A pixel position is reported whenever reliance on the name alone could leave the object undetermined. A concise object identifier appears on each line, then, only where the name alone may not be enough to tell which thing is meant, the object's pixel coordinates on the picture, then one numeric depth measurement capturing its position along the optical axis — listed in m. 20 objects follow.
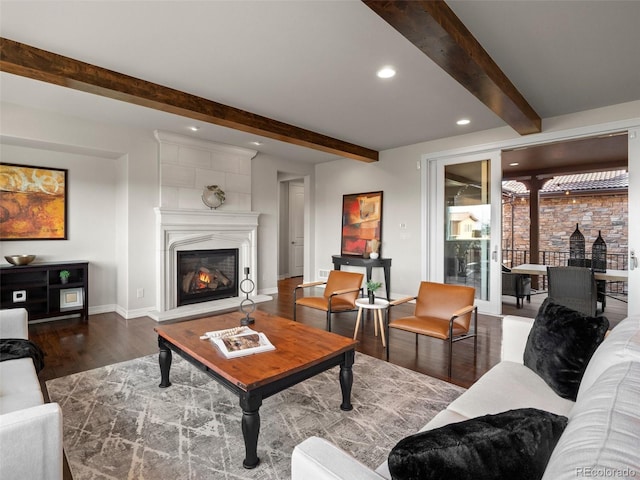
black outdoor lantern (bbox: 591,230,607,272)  6.27
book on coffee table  2.16
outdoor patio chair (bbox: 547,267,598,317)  3.89
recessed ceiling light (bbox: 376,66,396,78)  3.03
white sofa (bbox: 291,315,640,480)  0.64
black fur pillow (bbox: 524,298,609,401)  1.62
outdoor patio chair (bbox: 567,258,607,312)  5.09
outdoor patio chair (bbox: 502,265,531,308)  5.50
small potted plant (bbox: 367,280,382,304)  3.59
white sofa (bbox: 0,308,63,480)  1.12
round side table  3.44
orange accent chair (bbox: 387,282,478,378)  2.85
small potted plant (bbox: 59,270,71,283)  4.37
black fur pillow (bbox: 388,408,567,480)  0.78
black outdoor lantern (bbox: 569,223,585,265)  7.66
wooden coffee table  1.76
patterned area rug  1.77
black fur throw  2.10
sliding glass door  4.95
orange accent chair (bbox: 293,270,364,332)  3.85
